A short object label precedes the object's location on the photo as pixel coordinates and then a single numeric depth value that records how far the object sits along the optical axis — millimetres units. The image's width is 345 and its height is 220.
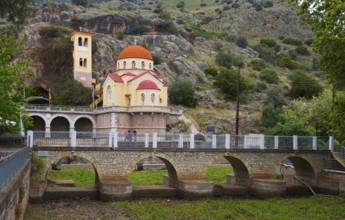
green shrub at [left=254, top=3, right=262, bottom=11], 149762
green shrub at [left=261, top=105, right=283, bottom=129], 57719
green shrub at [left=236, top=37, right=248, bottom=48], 116688
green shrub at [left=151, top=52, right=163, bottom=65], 80000
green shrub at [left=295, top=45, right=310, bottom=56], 122250
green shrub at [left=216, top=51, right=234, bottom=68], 89125
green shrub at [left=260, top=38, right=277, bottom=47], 124250
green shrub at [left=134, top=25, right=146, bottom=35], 95188
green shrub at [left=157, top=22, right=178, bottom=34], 98125
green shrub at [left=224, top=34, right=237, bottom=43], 119662
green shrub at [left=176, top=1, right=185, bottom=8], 172675
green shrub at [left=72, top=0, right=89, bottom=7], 114944
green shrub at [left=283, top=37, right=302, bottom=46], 128500
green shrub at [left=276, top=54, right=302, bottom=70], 104644
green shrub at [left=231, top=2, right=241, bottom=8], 161375
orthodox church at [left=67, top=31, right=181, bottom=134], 52375
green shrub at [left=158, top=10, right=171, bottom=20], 104019
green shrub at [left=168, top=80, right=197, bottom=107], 66250
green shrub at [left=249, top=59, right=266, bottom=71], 94000
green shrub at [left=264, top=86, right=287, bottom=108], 69938
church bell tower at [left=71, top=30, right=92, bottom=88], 70375
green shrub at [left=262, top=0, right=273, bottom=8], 156500
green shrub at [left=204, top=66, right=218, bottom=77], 80875
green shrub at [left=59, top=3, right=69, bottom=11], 105400
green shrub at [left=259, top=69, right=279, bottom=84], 83312
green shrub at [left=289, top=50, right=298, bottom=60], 118906
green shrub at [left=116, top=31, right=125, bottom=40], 87325
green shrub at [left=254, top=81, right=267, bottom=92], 78000
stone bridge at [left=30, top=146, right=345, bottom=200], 25000
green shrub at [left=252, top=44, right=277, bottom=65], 108375
